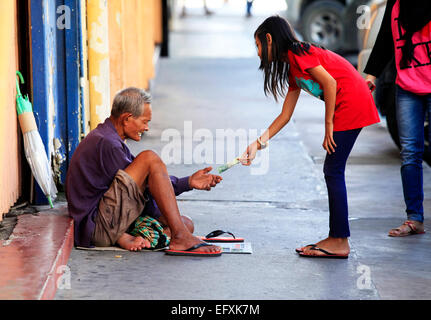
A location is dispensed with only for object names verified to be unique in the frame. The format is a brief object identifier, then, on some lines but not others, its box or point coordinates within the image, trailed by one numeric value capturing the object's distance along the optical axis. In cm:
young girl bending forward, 867
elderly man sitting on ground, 901
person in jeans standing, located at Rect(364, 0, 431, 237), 1009
